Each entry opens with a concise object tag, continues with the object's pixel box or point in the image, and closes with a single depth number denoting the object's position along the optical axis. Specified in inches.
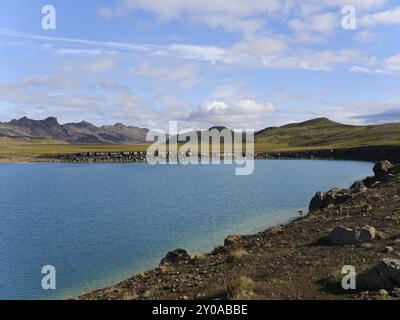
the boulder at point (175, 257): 1025.3
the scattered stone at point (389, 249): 831.7
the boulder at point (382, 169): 2497.0
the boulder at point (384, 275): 627.5
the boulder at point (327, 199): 1706.4
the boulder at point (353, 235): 942.4
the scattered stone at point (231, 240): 1156.1
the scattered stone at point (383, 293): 594.2
